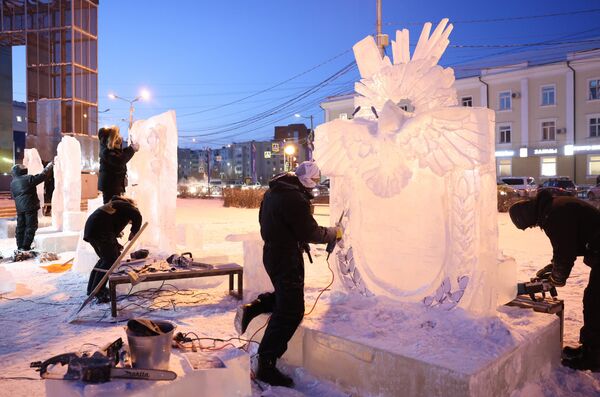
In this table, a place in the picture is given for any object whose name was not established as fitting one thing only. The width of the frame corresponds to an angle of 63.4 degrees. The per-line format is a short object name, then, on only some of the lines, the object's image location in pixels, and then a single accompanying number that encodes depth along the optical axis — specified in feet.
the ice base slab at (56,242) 34.06
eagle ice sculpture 12.86
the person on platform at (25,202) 32.60
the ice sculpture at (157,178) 25.62
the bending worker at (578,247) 13.34
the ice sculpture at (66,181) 38.88
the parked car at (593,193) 74.21
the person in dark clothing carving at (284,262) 12.43
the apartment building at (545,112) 101.40
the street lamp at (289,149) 98.29
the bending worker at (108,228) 20.38
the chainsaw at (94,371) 8.73
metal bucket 9.32
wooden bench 18.40
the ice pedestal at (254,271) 21.29
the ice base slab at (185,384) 8.53
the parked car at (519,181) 93.40
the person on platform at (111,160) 24.22
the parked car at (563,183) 87.71
